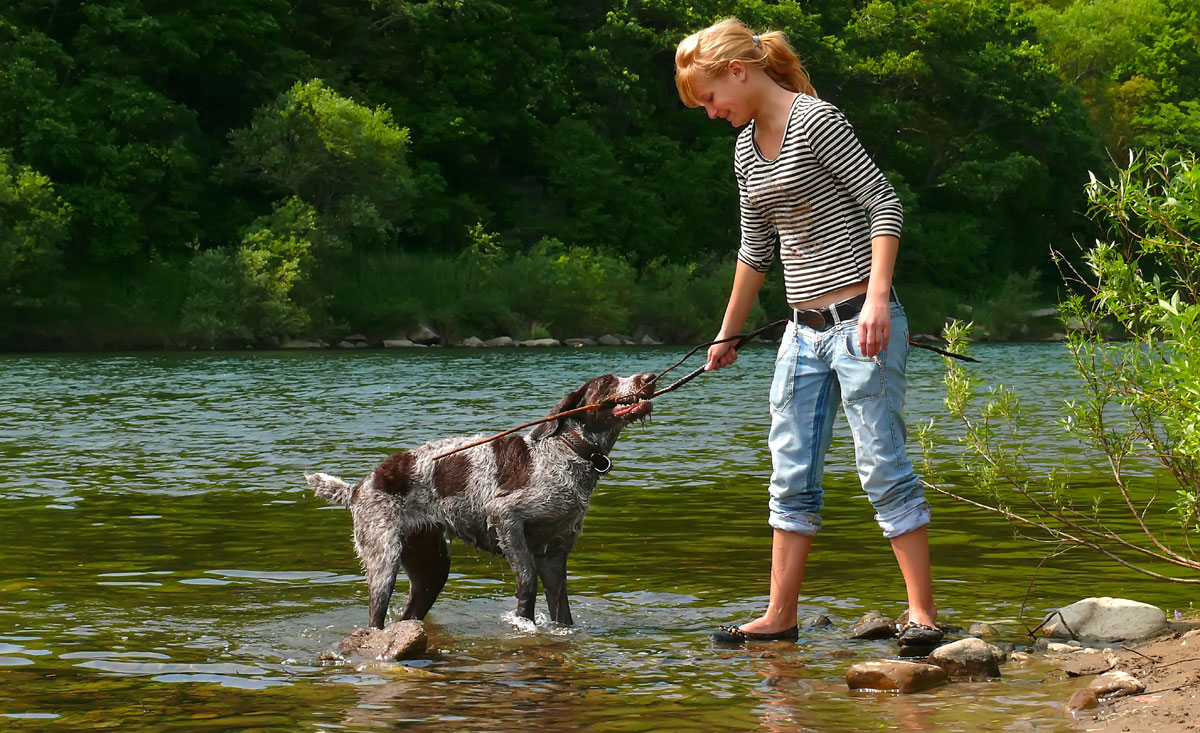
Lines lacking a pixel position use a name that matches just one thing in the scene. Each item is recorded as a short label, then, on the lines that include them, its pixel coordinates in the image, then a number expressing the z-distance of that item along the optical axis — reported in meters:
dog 7.16
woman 6.17
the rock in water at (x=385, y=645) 6.58
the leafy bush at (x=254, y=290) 46.50
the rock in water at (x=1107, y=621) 6.51
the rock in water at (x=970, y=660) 5.95
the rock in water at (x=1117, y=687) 5.38
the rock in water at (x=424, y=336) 52.16
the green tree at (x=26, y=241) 43.78
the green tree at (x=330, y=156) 49.94
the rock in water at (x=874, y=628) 6.79
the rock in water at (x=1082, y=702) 5.29
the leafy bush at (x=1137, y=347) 5.70
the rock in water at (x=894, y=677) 5.78
